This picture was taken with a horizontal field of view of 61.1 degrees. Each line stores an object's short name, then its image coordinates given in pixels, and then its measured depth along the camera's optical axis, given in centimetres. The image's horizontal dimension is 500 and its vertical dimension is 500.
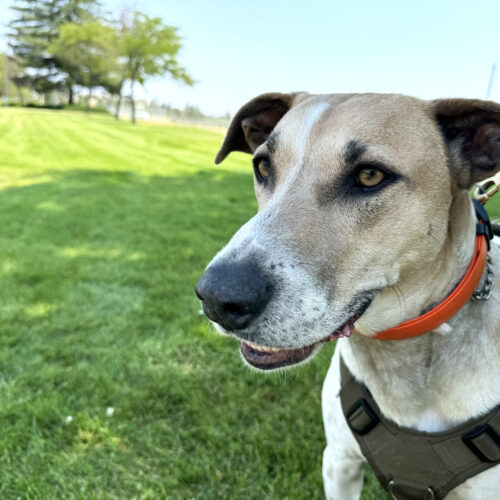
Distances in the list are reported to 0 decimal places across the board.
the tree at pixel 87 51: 4772
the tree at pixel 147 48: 4297
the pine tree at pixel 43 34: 6931
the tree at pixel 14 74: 7272
